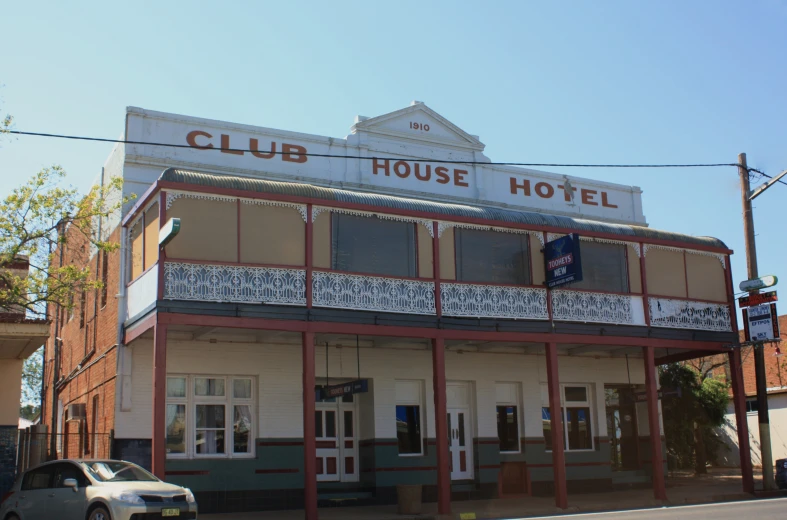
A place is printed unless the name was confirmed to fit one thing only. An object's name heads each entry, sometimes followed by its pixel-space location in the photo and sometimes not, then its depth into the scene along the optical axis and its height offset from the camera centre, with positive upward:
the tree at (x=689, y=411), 31.03 +0.14
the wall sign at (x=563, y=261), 20.22 +3.67
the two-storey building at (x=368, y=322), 17.97 +2.25
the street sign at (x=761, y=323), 22.59 +2.34
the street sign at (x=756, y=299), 22.86 +2.99
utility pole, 22.81 +1.07
